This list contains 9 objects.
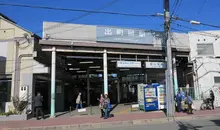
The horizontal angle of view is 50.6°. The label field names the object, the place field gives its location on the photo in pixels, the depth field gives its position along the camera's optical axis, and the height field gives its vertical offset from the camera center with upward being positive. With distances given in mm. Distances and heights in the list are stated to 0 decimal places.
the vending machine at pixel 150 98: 18672 -1084
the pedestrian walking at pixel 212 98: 18789 -1153
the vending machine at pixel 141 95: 19214 -920
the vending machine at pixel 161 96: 18953 -954
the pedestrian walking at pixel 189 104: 16528 -1426
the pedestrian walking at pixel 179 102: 17938 -1379
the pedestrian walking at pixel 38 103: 16797 -1239
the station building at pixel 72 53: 18469 +2803
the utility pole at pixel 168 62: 16061 +1570
